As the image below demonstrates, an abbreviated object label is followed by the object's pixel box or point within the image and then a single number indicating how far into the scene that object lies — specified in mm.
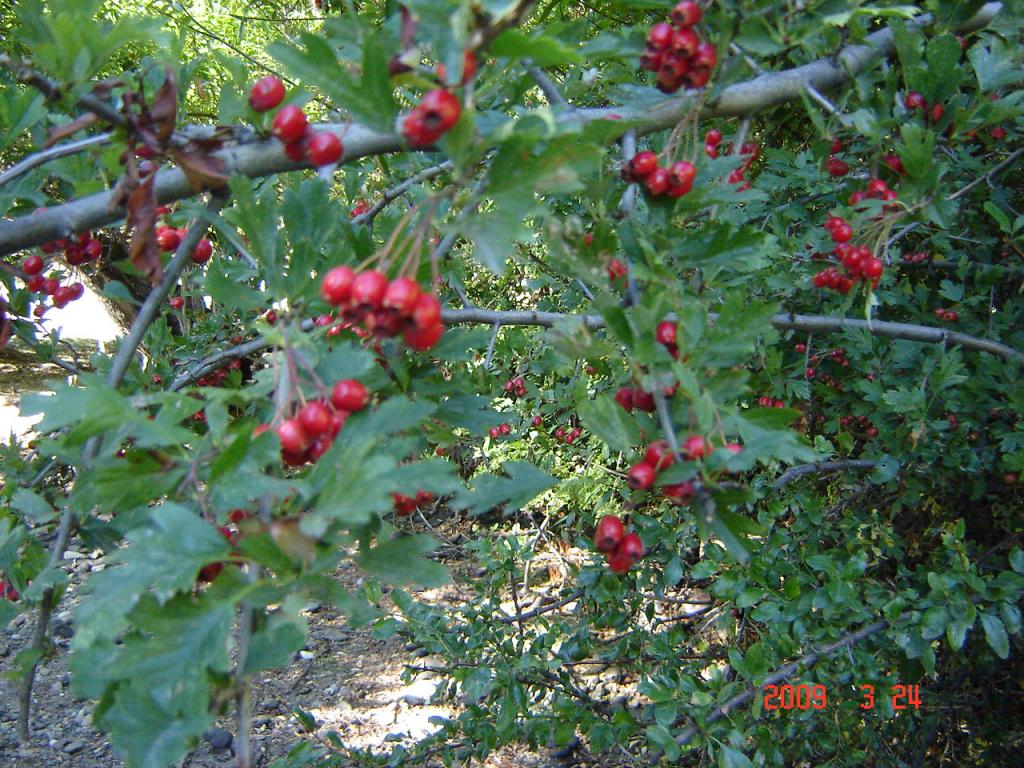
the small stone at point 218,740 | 872
